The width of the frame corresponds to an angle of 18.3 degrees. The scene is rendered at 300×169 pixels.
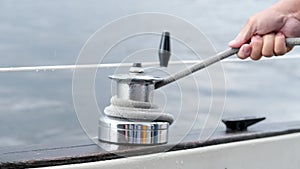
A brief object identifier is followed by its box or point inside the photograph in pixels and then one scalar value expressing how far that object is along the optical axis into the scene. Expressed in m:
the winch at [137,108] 1.70
